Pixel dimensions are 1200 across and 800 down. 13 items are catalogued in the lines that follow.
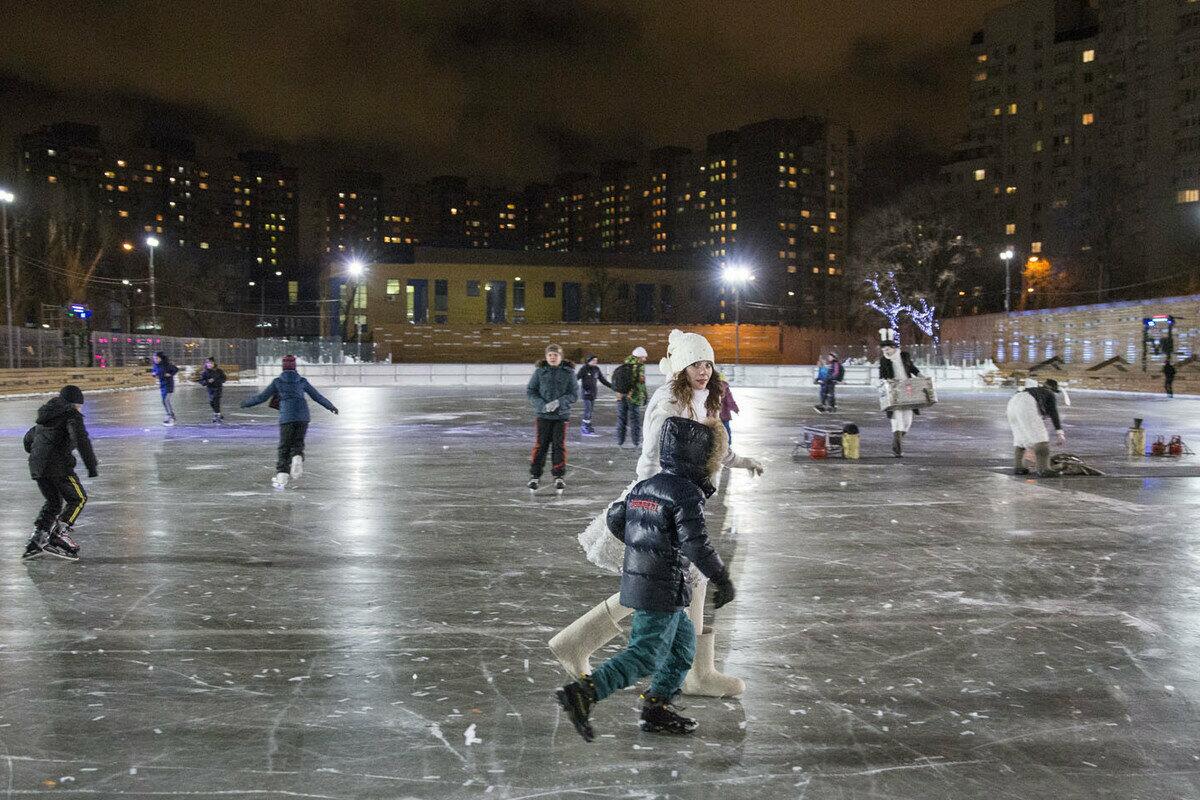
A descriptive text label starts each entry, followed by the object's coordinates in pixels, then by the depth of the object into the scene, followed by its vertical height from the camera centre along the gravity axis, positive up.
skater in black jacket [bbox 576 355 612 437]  19.77 -0.83
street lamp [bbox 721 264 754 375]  54.22 +4.02
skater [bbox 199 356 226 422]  23.31 -0.91
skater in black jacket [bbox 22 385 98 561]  7.84 -0.97
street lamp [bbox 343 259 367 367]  75.38 +3.69
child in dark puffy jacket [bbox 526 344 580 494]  11.71 -0.72
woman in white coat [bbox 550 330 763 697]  4.30 -0.60
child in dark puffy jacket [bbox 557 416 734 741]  3.91 -0.89
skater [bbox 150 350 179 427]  23.89 -0.70
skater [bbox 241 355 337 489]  12.05 -0.86
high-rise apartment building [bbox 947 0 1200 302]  83.29 +22.26
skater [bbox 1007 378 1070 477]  12.62 -0.95
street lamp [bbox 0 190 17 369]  36.31 +4.10
